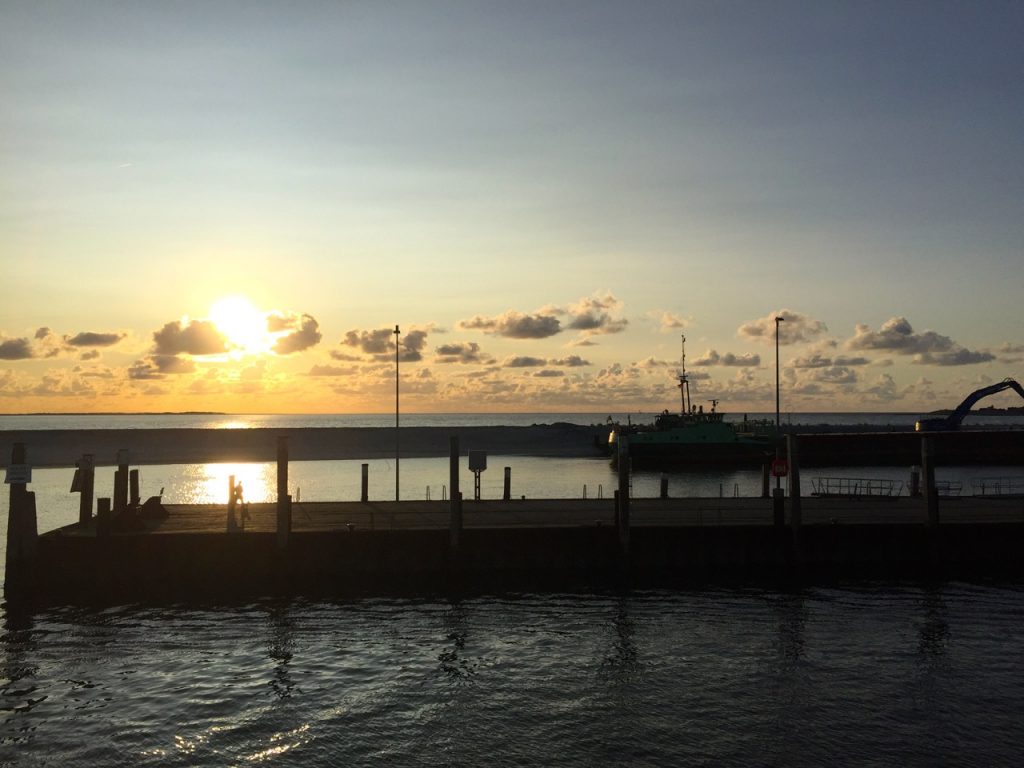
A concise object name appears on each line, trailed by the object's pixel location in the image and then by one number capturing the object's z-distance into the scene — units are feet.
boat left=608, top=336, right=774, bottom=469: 328.90
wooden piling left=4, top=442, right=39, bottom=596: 103.19
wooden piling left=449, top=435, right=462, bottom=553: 106.63
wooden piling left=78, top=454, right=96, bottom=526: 116.78
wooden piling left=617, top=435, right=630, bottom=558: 108.99
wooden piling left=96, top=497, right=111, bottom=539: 106.42
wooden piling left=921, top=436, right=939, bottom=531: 114.52
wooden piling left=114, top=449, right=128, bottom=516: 118.73
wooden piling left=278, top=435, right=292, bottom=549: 104.63
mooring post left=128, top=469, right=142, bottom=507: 126.11
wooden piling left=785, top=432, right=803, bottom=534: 112.68
